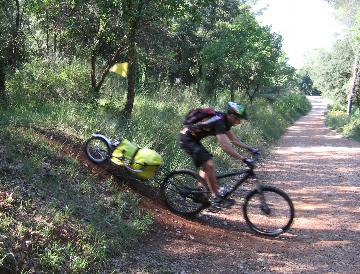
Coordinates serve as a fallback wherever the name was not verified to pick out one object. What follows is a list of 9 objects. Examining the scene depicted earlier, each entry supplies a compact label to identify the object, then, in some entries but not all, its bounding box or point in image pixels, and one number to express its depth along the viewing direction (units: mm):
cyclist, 5859
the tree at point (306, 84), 96812
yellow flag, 11453
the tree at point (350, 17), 30531
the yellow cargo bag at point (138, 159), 6586
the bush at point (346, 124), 21308
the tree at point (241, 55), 17656
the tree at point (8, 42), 9242
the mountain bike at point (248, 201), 6137
